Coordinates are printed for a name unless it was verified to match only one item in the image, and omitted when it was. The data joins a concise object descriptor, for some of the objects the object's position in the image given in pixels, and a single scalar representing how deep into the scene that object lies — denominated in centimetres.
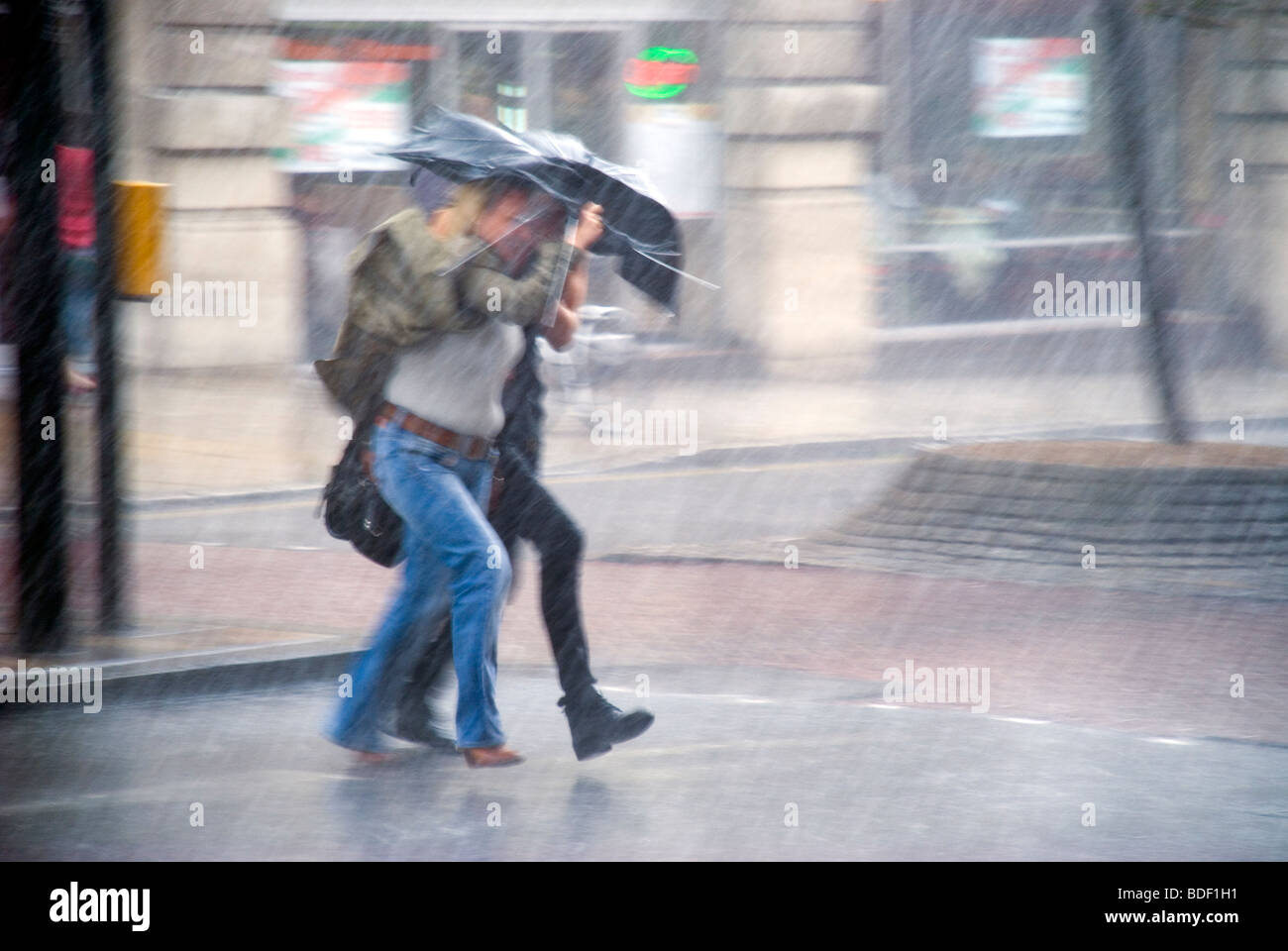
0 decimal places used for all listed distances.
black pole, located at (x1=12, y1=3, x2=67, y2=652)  1353
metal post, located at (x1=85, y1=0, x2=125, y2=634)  1416
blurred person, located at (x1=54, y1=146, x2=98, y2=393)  1378
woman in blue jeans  1109
